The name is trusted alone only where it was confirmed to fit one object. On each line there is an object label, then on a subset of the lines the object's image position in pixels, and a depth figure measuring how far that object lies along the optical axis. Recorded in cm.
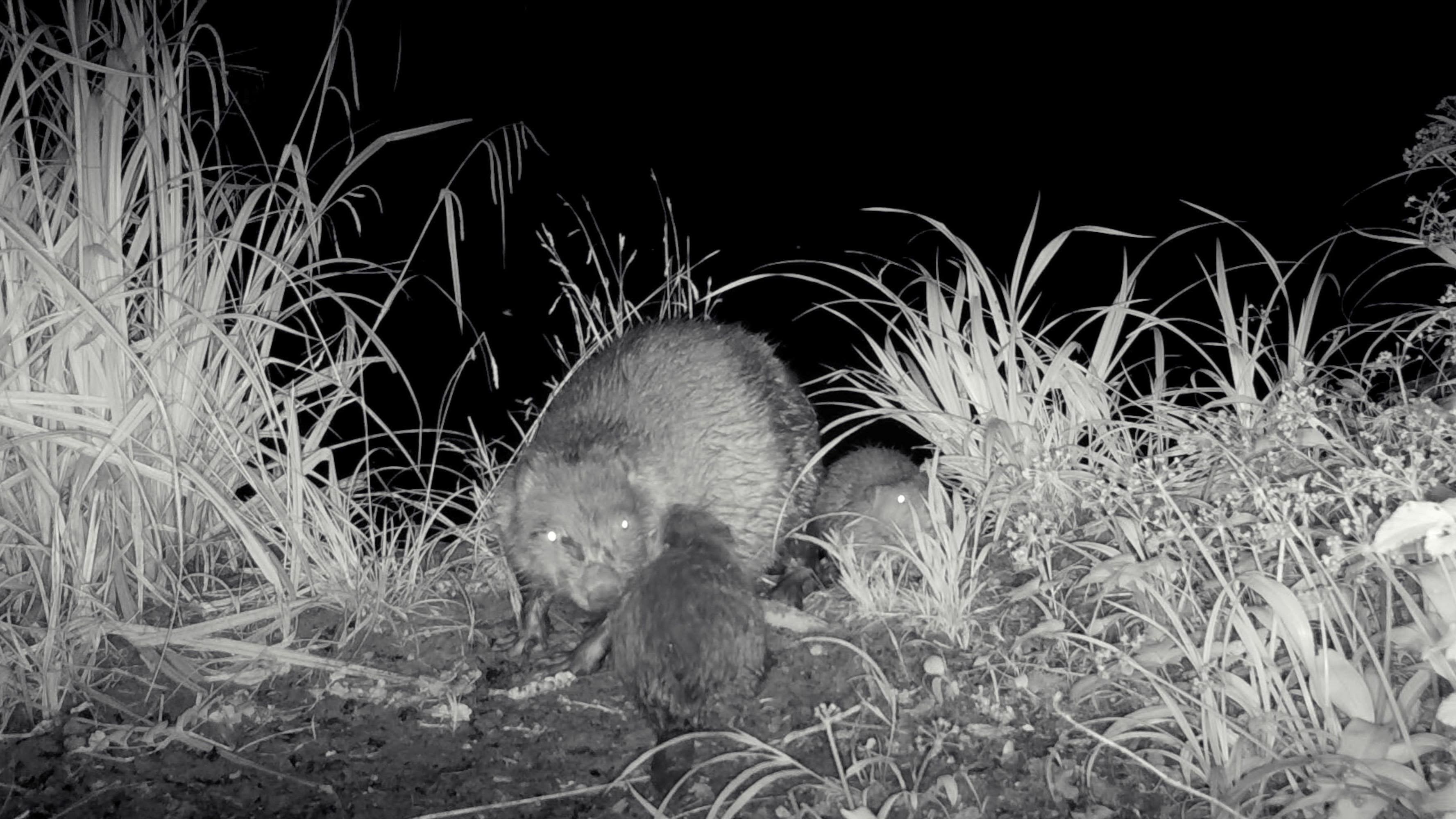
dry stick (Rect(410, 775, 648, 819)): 245
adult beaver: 350
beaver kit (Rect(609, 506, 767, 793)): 277
